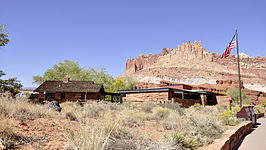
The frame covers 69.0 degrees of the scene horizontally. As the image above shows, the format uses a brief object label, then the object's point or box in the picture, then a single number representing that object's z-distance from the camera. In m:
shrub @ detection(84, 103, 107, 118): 7.88
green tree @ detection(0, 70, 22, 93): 16.88
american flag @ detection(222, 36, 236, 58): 16.64
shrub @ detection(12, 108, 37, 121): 4.81
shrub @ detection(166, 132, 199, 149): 3.81
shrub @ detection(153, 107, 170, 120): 8.67
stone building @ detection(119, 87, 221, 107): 20.83
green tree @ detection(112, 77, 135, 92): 47.47
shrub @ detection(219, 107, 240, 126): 8.21
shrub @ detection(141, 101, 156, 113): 11.29
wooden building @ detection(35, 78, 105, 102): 27.42
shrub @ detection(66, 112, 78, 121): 6.01
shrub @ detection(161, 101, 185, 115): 10.72
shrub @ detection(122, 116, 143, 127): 5.59
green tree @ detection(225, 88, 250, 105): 40.61
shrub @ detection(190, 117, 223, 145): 4.49
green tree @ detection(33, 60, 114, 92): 41.09
